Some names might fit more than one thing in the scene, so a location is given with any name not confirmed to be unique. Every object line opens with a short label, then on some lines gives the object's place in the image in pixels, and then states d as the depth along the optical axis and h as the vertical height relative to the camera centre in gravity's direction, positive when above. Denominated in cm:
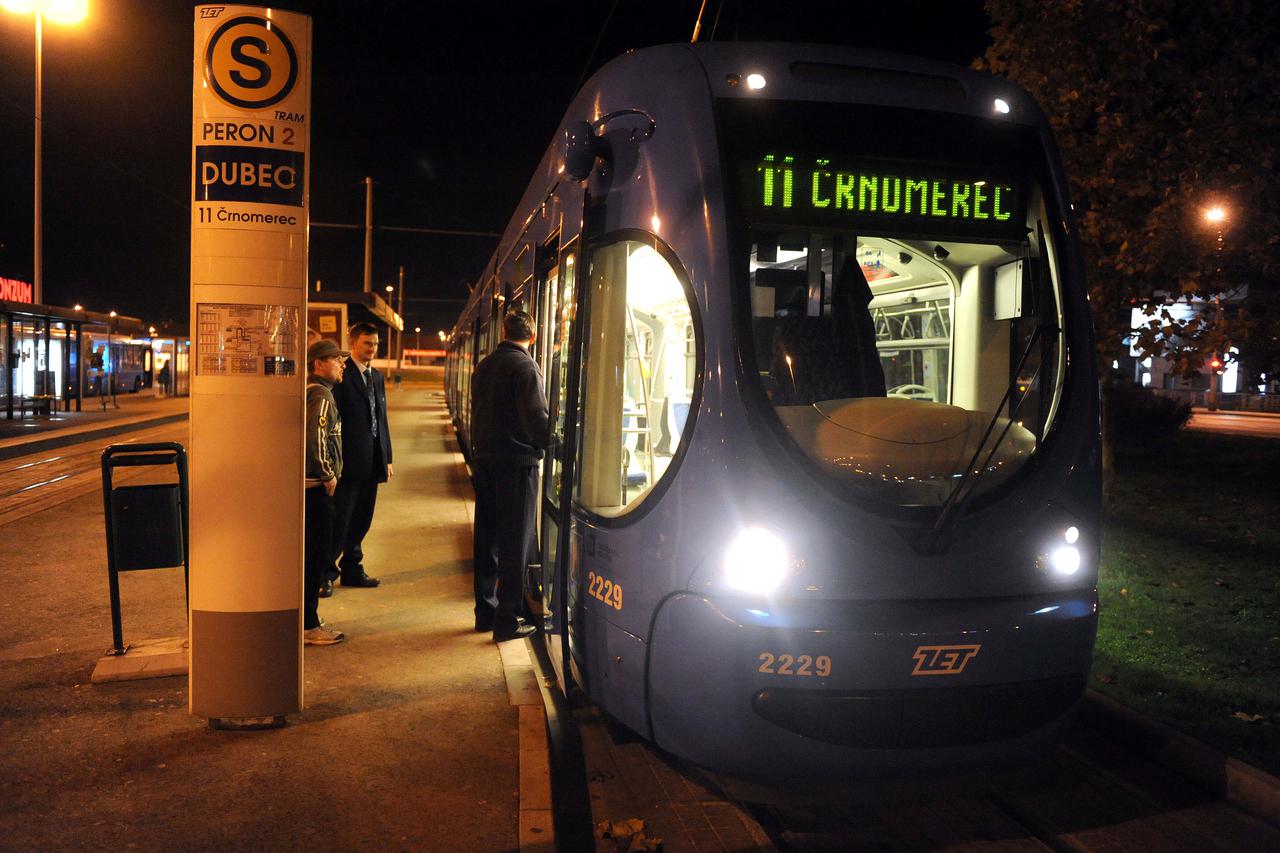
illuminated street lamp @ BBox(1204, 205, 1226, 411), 977 +143
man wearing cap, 610 -74
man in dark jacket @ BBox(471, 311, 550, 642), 600 -52
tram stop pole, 450 +9
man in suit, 736 -45
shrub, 2412 -69
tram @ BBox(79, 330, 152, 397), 3678 +17
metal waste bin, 541 -83
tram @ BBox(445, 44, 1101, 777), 369 -18
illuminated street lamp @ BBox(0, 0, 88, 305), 2028 +709
